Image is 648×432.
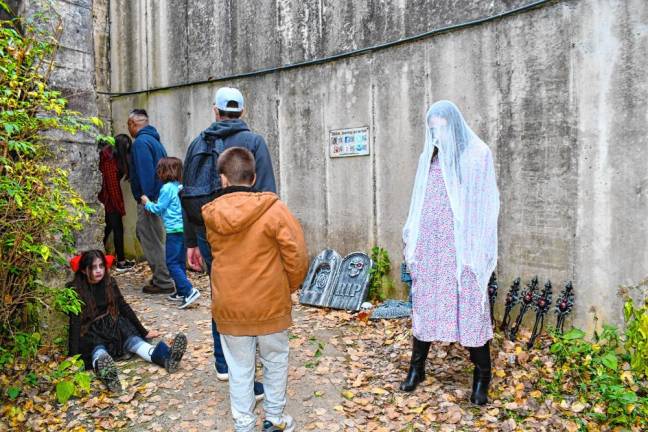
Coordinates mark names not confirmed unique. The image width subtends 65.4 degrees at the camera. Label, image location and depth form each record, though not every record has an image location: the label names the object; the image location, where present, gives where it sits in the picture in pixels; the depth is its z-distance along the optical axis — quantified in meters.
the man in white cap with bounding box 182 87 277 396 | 3.53
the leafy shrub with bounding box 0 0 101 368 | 3.51
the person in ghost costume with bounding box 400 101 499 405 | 3.52
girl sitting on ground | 4.20
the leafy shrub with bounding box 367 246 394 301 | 5.85
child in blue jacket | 5.79
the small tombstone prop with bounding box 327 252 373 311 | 5.77
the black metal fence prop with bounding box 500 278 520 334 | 4.61
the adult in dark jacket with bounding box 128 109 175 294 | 6.44
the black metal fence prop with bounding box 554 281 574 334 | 4.29
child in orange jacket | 2.96
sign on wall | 5.95
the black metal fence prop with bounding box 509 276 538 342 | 4.50
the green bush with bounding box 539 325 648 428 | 3.40
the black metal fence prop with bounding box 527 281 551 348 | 4.38
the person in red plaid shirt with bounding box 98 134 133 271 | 7.53
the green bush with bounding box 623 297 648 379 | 3.67
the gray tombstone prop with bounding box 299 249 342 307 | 6.02
